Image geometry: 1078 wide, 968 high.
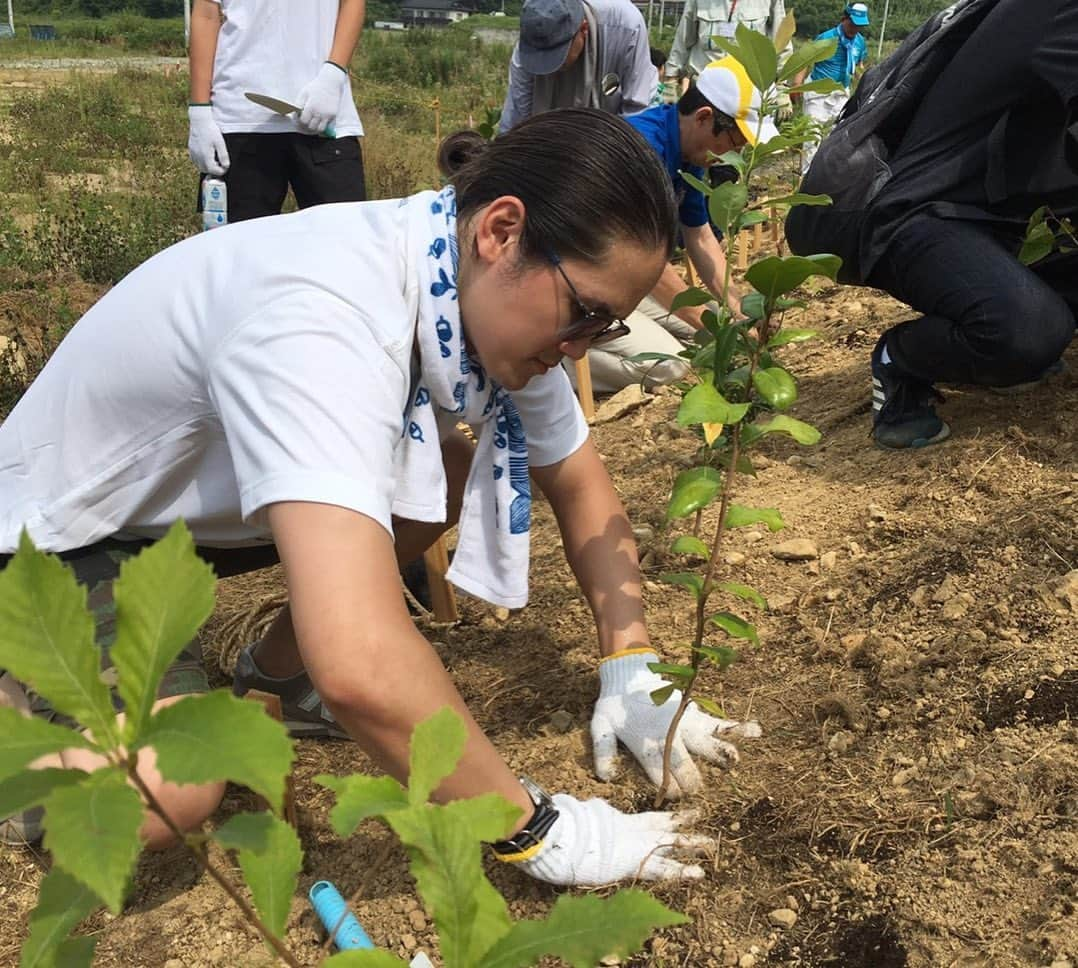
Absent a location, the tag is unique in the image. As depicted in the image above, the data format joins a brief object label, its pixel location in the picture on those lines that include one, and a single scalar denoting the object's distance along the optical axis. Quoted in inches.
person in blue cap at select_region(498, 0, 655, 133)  146.4
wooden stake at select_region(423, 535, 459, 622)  93.9
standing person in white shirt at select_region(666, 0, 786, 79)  209.6
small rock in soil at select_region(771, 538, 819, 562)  92.0
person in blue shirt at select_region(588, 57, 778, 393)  115.6
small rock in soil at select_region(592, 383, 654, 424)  148.7
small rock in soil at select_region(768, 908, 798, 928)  58.8
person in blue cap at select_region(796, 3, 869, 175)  288.4
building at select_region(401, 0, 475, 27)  2349.9
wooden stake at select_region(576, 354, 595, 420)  148.7
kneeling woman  47.7
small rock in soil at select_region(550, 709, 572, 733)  77.9
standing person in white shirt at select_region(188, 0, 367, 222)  127.1
